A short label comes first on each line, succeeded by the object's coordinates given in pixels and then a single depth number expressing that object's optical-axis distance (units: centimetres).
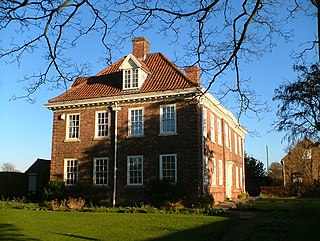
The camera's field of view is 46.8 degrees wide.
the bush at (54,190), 2586
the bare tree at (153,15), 741
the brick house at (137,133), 2386
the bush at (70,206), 2170
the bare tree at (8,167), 8294
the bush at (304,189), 3925
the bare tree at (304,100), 2919
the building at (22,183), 3092
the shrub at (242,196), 3517
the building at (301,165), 4447
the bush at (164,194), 2281
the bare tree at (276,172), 4641
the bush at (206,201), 2242
